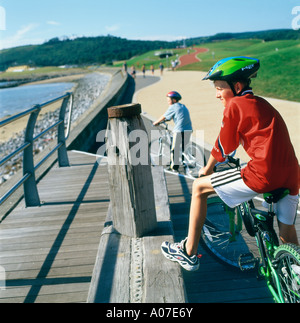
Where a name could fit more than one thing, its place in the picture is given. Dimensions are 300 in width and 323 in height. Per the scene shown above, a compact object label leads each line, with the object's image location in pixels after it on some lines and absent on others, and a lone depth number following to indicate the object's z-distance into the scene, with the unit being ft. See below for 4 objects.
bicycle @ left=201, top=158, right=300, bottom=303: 6.72
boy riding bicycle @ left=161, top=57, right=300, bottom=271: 6.45
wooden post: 7.73
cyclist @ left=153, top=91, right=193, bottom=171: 19.46
